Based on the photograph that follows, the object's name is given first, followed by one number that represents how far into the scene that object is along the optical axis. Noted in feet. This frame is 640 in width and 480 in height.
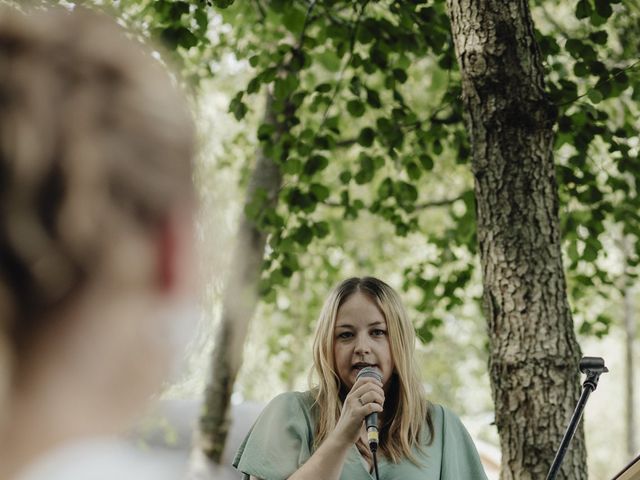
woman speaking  12.19
